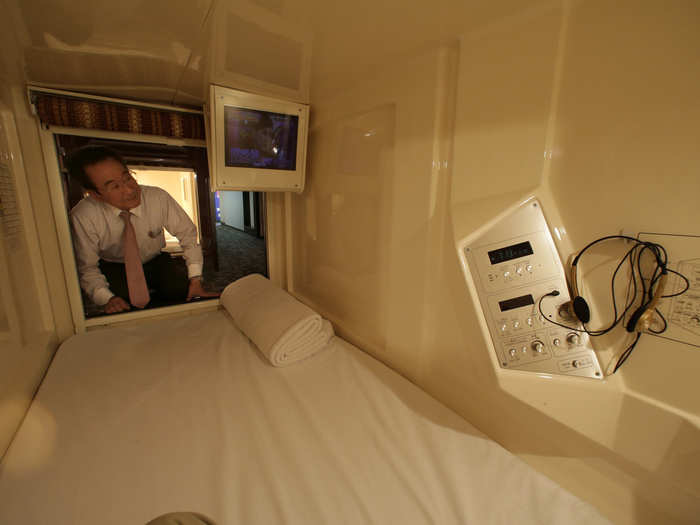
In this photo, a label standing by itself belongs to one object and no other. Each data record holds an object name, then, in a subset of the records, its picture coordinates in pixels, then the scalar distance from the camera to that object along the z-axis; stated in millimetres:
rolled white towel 1165
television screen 1287
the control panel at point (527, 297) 684
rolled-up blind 1282
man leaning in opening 1464
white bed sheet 626
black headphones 558
